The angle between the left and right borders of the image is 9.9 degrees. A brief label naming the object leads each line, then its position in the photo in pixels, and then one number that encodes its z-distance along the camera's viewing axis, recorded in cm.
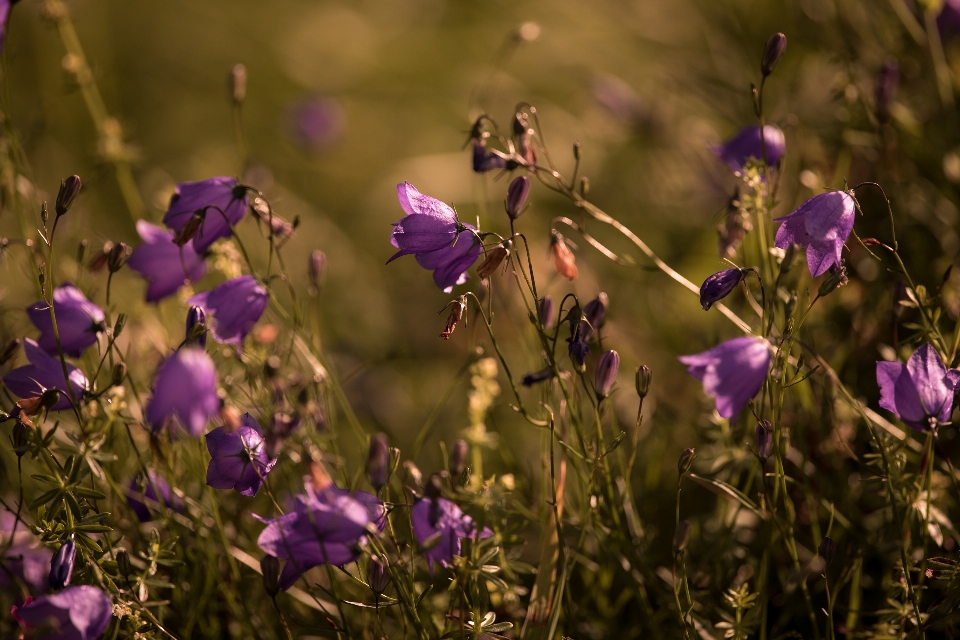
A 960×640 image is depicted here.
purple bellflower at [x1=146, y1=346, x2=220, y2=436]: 113
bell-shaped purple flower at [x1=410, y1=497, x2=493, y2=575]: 116
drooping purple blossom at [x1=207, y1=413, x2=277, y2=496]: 117
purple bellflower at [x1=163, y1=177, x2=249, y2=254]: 120
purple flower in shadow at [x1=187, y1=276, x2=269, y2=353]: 120
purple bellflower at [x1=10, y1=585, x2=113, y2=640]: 115
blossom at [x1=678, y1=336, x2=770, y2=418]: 117
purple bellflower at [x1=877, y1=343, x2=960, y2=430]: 116
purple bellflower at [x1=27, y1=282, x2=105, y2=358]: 119
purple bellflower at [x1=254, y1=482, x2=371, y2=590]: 115
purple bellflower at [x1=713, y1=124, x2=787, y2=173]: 123
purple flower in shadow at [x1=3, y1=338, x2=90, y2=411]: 119
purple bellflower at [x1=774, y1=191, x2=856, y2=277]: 117
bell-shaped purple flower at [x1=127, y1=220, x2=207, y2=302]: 122
